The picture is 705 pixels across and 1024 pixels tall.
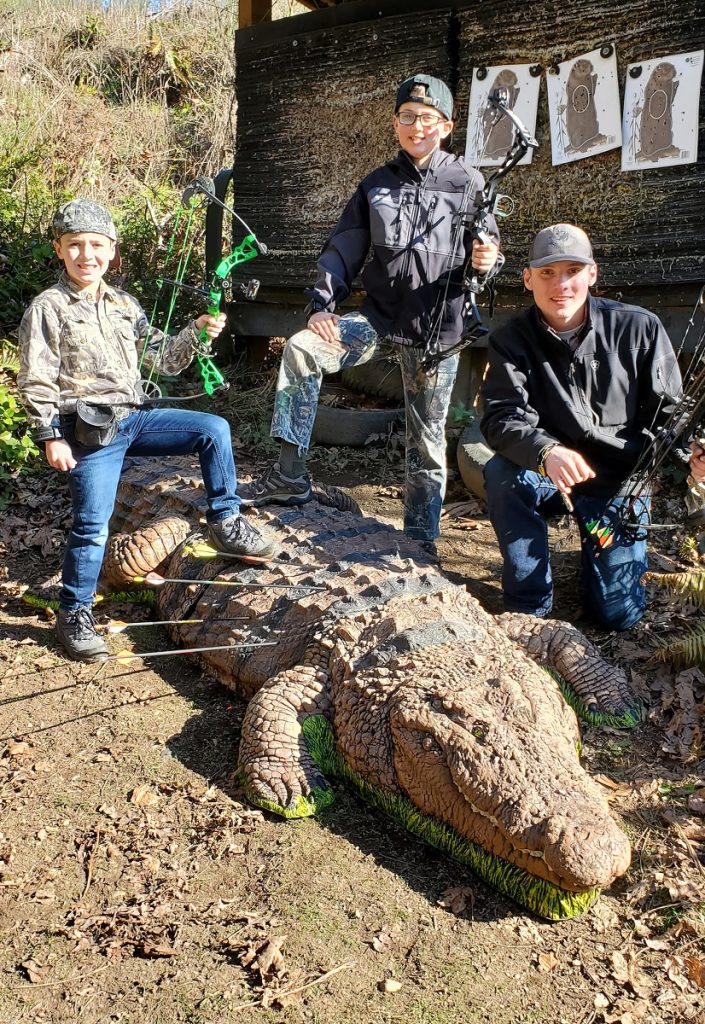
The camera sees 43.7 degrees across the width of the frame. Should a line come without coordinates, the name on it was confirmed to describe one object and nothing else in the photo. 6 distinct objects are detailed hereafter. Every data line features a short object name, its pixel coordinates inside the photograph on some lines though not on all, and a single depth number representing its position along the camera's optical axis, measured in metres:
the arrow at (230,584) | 3.58
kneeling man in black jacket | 3.92
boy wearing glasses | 4.34
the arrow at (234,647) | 3.66
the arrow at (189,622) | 3.94
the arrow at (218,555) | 4.18
